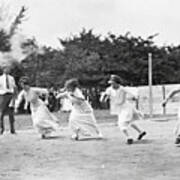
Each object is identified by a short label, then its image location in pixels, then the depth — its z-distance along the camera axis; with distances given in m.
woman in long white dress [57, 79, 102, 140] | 13.59
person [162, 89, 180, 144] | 11.06
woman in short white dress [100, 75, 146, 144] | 12.56
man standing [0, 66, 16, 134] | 15.35
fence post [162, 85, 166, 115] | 31.15
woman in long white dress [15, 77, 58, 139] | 14.15
